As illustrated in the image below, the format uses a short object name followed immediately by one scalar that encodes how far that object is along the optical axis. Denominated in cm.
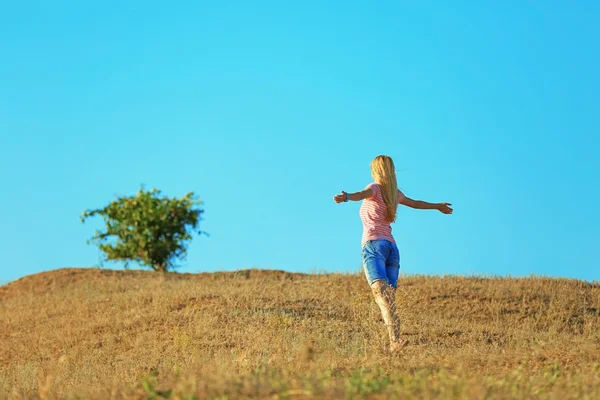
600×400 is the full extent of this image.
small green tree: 3350
